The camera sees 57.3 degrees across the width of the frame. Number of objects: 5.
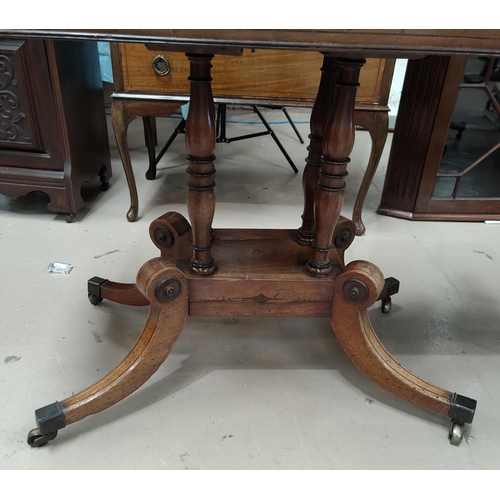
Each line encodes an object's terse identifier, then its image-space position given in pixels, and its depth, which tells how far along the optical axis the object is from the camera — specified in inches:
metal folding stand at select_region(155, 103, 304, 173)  80.1
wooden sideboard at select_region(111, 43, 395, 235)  54.1
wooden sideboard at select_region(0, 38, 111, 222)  55.6
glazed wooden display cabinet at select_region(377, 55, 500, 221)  61.2
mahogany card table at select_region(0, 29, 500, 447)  31.2
